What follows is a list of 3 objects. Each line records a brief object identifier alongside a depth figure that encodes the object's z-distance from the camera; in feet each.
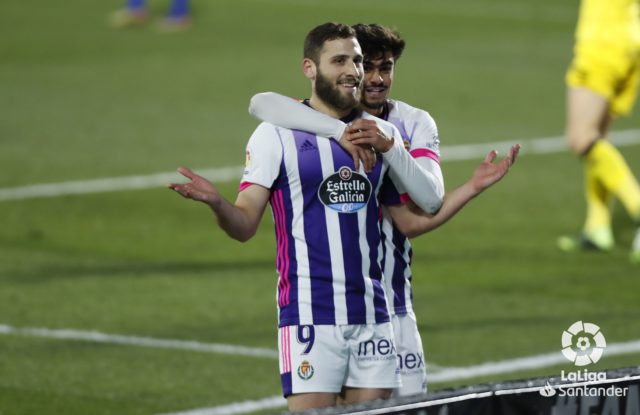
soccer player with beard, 41.88
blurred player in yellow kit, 84.84
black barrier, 35.50
